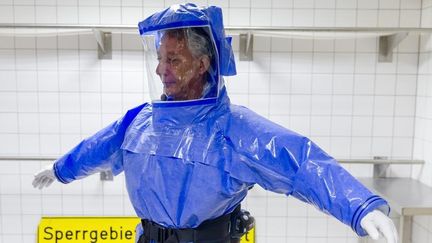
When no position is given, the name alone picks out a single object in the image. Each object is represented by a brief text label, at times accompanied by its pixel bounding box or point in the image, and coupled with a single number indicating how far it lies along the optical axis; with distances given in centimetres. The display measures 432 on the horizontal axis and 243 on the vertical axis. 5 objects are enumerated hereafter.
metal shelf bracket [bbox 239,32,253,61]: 198
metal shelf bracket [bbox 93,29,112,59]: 198
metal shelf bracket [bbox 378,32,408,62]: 199
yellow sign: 215
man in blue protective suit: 96
